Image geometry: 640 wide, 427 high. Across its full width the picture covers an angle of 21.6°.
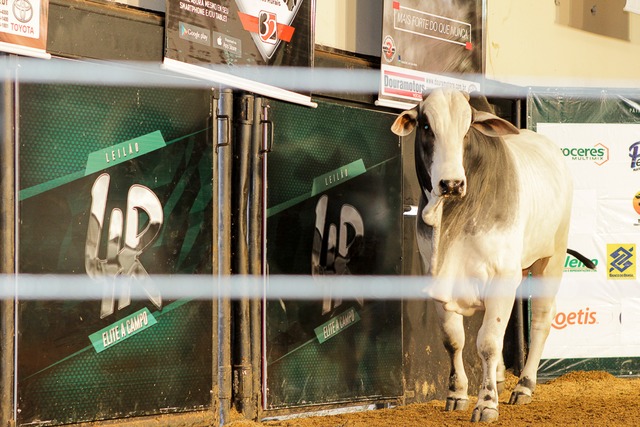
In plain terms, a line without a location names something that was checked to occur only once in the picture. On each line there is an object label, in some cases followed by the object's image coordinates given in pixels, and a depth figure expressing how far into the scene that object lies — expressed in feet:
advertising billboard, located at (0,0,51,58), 26.73
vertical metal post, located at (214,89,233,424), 33.32
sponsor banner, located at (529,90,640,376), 47.32
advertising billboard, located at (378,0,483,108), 40.22
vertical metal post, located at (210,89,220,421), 32.90
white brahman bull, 32.02
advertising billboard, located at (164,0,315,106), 31.38
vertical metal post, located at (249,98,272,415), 34.33
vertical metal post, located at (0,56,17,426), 26.97
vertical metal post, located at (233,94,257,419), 33.78
